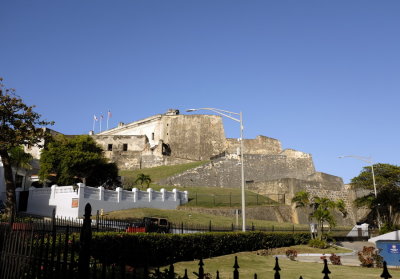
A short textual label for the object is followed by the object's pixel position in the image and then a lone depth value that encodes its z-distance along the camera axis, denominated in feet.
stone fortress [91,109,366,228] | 165.99
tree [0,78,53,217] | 71.46
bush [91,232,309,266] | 43.47
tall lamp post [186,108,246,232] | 70.95
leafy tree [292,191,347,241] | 95.40
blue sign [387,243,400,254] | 54.49
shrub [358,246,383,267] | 57.21
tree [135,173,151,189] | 143.39
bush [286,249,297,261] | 64.30
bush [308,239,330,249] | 87.40
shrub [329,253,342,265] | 58.90
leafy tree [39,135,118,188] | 131.64
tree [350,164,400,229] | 126.00
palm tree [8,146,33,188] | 105.81
